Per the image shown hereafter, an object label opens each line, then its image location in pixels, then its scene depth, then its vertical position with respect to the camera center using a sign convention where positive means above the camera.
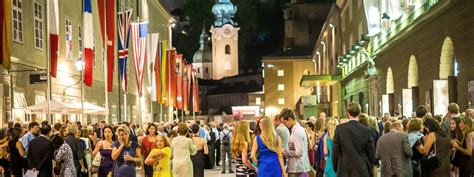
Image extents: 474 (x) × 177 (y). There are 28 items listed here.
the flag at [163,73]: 46.69 +2.47
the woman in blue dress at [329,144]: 15.95 -0.50
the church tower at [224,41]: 148.79 +13.41
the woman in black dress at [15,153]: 17.86 -0.62
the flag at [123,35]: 35.62 +3.44
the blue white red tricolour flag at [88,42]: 31.70 +2.84
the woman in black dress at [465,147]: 13.79 -0.51
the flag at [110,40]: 34.16 +3.09
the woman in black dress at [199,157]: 18.19 -0.78
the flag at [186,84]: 59.09 +2.38
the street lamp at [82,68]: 31.20 +1.89
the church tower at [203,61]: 171.12 +11.16
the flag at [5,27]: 23.09 +2.46
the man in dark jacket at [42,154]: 16.09 -0.58
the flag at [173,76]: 50.41 +2.43
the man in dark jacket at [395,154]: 13.27 -0.57
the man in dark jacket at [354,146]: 12.04 -0.40
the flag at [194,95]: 65.99 +1.76
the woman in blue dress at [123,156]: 15.13 -0.60
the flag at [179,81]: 54.07 +2.35
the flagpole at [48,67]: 27.28 +1.73
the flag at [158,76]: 45.34 +2.21
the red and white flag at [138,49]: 36.81 +2.93
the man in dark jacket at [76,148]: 17.23 -0.52
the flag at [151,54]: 44.09 +3.26
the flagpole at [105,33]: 33.89 +3.32
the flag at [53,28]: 27.45 +2.89
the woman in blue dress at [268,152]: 13.30 -0.51
